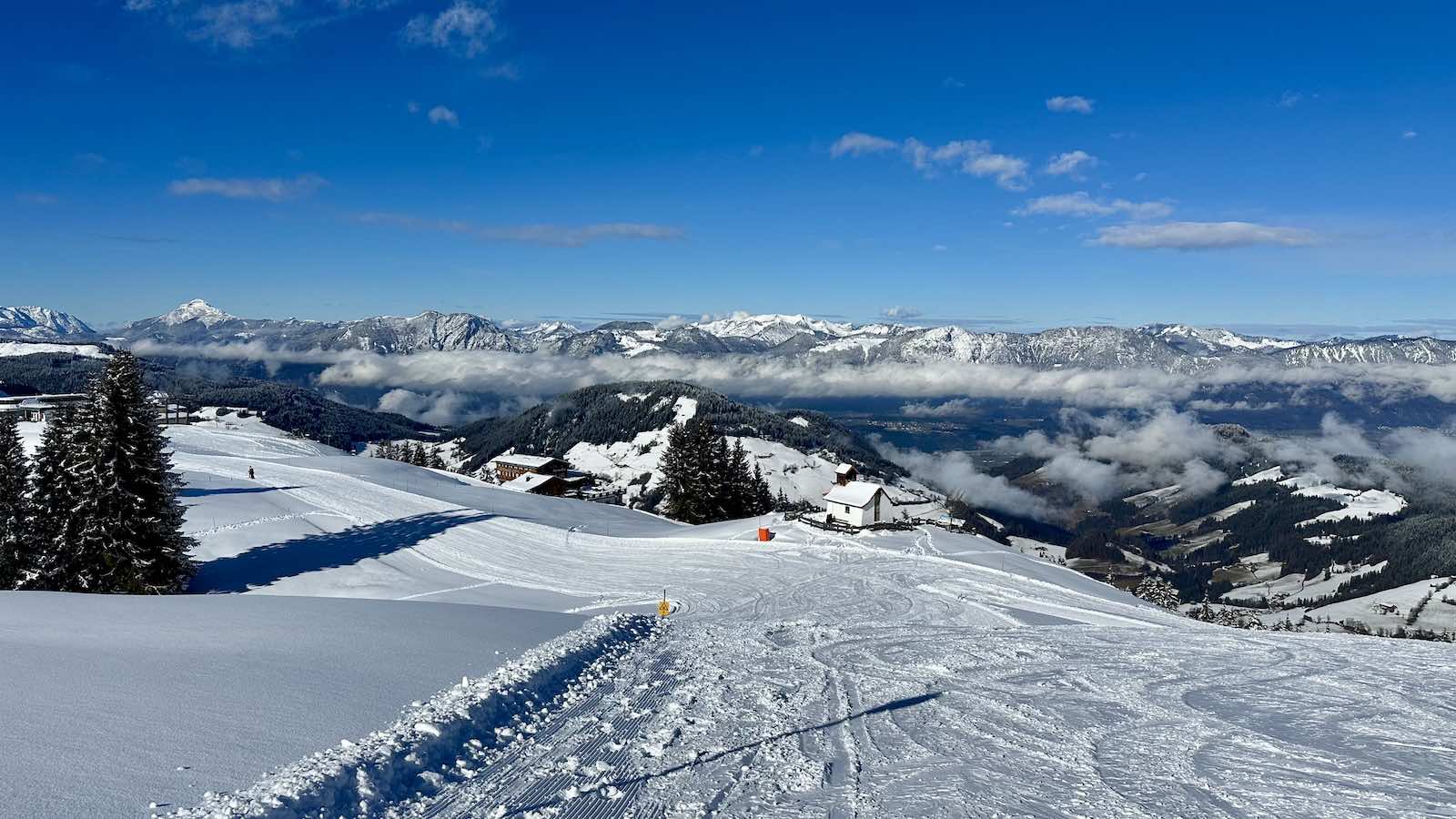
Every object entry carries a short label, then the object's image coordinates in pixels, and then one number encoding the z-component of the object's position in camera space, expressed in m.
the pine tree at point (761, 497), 69.18
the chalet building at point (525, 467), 133.38
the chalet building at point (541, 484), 115.69
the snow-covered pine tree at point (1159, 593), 80.31
